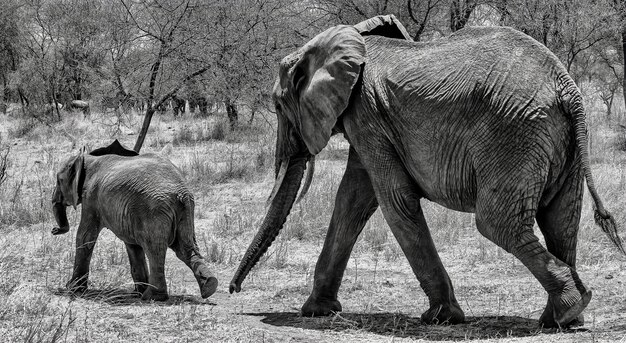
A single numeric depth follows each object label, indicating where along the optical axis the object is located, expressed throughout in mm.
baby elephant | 13531
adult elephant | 10219
